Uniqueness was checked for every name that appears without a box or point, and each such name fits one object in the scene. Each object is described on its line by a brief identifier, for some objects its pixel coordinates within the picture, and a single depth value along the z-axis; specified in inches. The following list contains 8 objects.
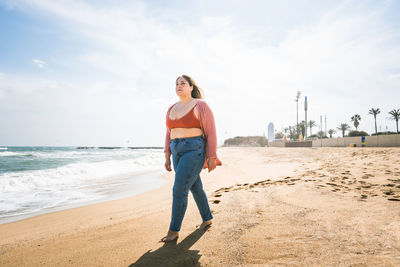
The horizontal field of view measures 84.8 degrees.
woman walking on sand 91.0
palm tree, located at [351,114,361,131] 2532.0
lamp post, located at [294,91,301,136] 2390.5
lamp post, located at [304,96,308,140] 1847.8
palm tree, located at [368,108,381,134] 2361.0
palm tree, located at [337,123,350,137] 2984.7
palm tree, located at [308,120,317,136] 3464.6
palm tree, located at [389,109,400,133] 2128.4
